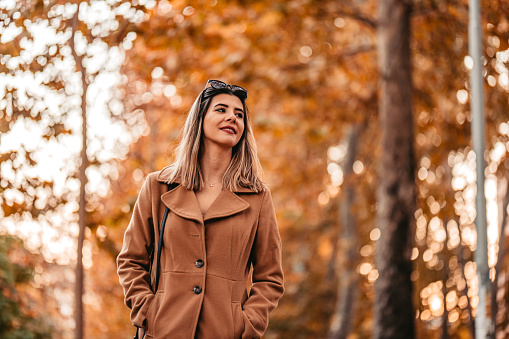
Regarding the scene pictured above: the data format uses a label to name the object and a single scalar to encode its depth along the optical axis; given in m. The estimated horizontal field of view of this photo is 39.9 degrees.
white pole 6.65
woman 3.21
